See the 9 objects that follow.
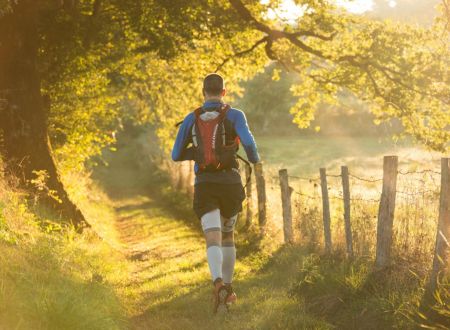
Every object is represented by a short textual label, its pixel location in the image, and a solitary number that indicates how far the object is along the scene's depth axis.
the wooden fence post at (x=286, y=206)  21.95
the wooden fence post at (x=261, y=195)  25.62
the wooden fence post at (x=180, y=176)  46.62
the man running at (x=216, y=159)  12.70
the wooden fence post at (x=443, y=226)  12.20
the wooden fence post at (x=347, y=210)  16.48
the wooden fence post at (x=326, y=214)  17.95
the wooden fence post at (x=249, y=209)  27.75
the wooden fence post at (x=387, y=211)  14.13
